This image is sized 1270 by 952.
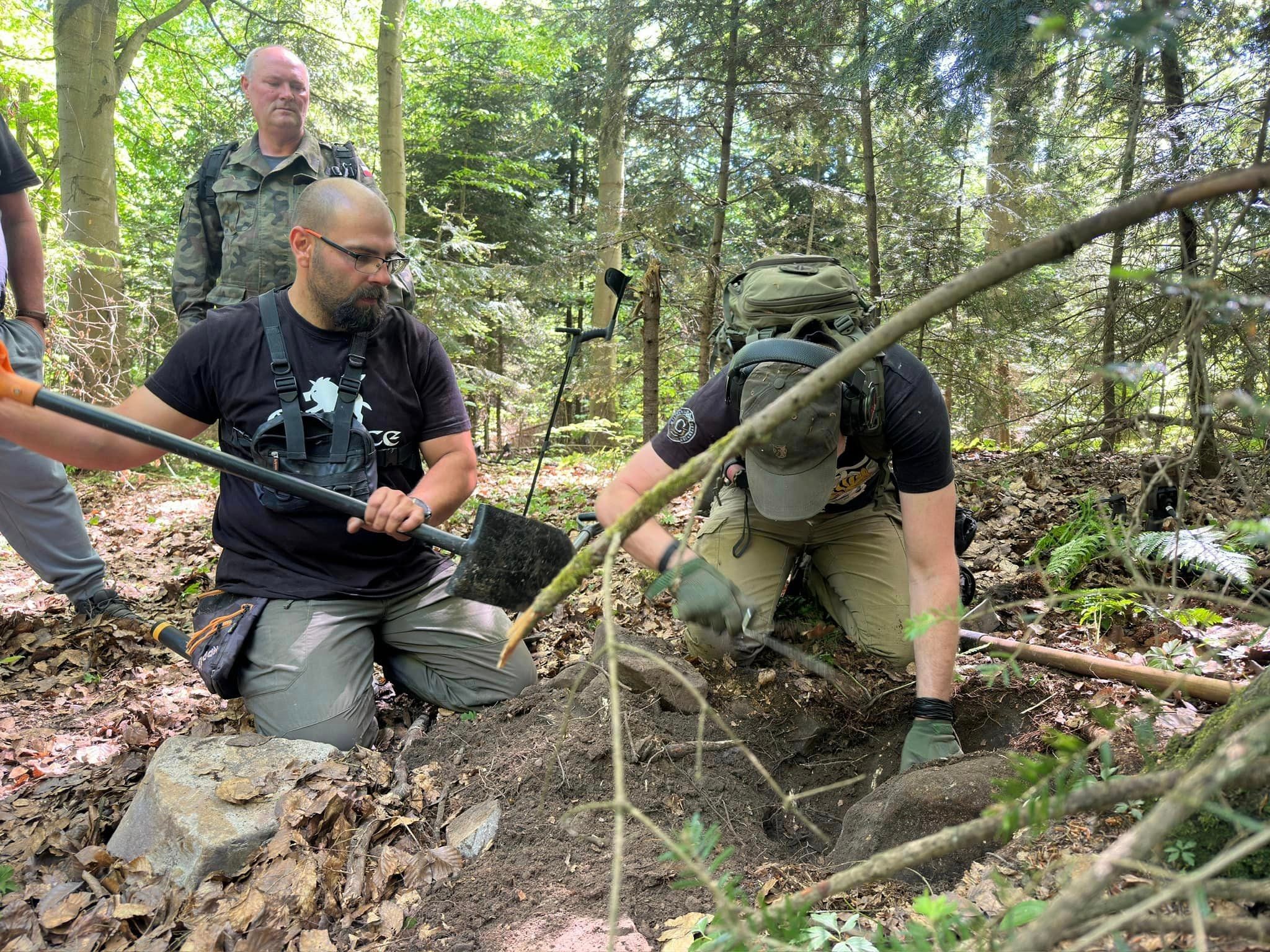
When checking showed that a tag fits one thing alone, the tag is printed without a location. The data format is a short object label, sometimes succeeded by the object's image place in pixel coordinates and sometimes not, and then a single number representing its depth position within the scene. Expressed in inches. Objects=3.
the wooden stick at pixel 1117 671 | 102.5
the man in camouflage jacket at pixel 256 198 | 169.6
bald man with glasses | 127.6
